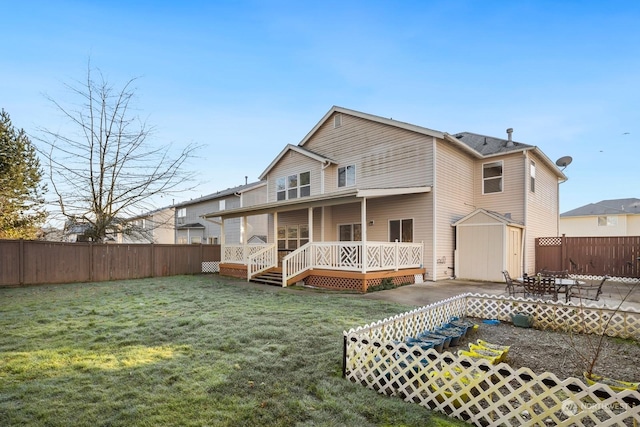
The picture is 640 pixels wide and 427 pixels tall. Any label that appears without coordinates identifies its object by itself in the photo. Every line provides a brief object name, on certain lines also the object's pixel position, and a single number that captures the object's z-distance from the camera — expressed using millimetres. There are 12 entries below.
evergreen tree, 14391
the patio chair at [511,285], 8336
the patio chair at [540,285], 7830
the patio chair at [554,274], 8414
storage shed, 12758
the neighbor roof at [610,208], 28016
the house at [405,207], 12185
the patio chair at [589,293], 9252
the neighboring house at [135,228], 15047
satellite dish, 16875
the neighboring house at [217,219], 25677
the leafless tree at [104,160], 13695
